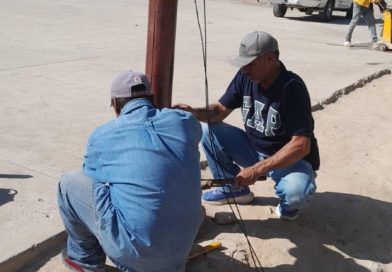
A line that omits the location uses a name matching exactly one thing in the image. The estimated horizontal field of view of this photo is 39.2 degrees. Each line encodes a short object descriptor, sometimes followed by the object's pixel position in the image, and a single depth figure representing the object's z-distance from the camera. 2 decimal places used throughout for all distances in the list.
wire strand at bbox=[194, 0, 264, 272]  3.96
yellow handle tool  3.54
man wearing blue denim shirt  2.59
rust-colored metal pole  3.37
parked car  16.20
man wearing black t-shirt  3.58
